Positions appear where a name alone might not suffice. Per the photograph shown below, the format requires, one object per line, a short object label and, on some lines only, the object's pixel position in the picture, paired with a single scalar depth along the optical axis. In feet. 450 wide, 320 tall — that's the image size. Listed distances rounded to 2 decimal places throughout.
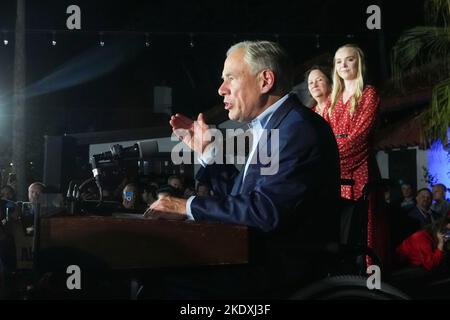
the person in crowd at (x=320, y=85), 11.69
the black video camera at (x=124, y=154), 7.49
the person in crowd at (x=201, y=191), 22.02
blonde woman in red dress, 10.85
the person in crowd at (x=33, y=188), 20.97
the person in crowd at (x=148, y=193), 19.47
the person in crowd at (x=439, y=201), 25.79
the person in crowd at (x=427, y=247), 13.52
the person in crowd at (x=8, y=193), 23.77
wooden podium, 5.65
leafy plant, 18.56
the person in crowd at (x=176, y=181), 25.93
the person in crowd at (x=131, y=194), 13.73
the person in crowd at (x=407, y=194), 27.13
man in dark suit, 6.14
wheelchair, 6.15
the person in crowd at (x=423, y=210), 23.33
